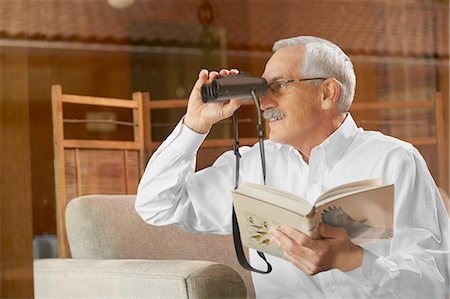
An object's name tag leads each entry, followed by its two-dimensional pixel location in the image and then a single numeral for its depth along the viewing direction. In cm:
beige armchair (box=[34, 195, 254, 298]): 353
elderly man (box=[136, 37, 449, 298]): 351
